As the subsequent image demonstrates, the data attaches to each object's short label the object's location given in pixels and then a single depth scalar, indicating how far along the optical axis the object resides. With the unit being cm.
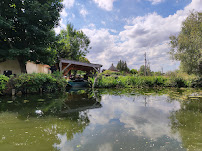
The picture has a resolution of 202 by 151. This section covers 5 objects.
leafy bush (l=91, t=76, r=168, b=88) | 1420
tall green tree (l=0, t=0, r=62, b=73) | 1024
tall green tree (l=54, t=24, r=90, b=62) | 2690
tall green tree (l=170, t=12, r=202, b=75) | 1307
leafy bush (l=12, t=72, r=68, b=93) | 824
